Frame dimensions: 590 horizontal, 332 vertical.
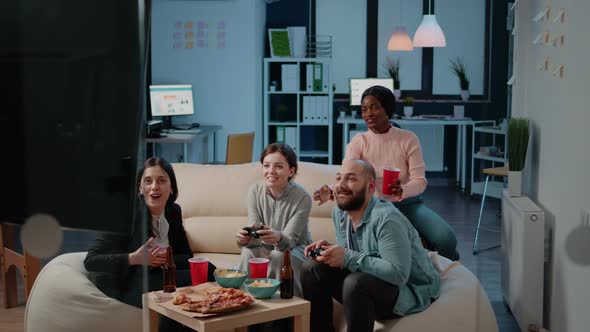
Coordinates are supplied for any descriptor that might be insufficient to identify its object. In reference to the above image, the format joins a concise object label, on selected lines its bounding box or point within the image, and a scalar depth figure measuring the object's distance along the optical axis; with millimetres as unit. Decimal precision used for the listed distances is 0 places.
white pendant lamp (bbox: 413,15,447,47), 5773
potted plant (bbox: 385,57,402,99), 6652
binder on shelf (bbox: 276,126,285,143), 6422
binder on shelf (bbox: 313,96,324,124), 6400
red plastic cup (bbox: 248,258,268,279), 2049
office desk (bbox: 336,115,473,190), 6191
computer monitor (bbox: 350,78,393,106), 6410
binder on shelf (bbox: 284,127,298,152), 6418
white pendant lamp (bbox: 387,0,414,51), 6160
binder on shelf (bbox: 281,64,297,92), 6336
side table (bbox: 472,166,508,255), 4073
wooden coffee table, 1768
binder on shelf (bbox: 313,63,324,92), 6332
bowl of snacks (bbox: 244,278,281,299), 1926
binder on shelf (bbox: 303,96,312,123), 6391
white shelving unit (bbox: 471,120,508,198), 5007
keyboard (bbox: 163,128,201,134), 5273
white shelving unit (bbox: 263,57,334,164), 6348
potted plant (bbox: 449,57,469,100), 6594
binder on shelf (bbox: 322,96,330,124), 6406
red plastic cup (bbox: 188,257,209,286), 2064
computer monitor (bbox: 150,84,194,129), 5375
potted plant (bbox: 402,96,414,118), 6449
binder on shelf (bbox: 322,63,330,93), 6344
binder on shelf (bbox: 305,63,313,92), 6348
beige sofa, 643
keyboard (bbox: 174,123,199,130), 5457
